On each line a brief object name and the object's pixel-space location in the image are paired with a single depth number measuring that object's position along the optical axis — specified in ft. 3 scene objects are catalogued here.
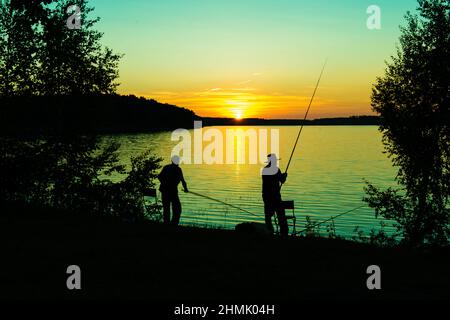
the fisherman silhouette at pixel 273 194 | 52.29
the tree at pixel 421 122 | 73.92
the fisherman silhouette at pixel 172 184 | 55.77
